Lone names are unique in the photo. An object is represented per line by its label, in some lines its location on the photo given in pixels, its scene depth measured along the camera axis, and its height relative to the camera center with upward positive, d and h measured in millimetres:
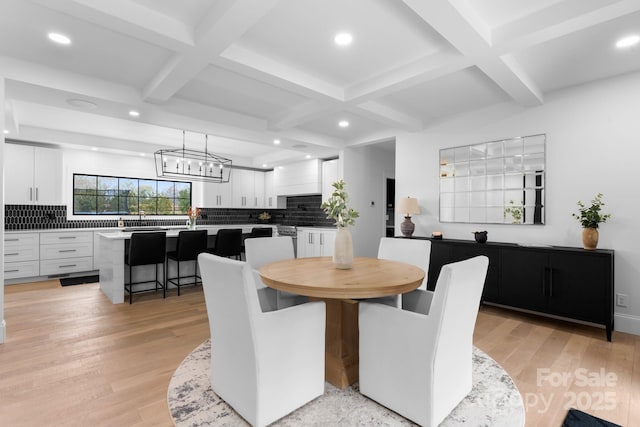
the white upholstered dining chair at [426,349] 1581 -732
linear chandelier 6292 +1007
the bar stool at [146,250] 3998 -482
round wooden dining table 1734 -404
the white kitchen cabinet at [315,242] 6184 -575
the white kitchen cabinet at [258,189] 8095 +607
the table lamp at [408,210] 4504 +51
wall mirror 3695 +407
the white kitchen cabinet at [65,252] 5289 -675
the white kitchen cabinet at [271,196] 7996 +439
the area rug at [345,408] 1742 -1133
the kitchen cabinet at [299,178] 6691 +777
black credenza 2949 -651
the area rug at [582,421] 1718 -1128
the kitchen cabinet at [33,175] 5160 +624
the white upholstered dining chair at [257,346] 1586 -723
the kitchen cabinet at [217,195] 7227 +415
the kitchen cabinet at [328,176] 6320 +760
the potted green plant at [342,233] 2309 -142
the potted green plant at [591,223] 3088 -84
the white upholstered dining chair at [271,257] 2293 -422
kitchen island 4008 -721
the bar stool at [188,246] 4398 -471
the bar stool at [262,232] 5576 -333
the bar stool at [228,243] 4820 -455
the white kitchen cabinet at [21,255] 4977 -679
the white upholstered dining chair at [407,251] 2779 -342
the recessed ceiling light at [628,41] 2461 +1362
